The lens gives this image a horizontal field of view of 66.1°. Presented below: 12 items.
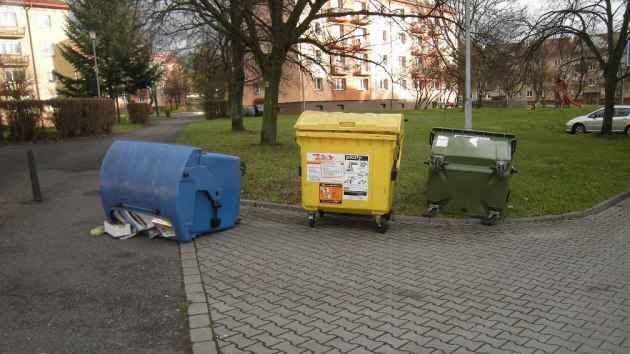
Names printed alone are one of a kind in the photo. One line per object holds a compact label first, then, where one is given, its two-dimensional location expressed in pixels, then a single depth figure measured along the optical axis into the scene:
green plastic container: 7.05
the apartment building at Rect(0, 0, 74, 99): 50.41
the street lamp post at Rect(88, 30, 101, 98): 29.73
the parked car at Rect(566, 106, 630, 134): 23.30
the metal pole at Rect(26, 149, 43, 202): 8.34
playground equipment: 43.58
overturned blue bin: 5.64
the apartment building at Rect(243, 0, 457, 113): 44.41
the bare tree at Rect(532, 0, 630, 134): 18.89
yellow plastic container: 6.43
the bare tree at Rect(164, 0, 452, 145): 12.60
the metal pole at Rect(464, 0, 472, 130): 12.92
